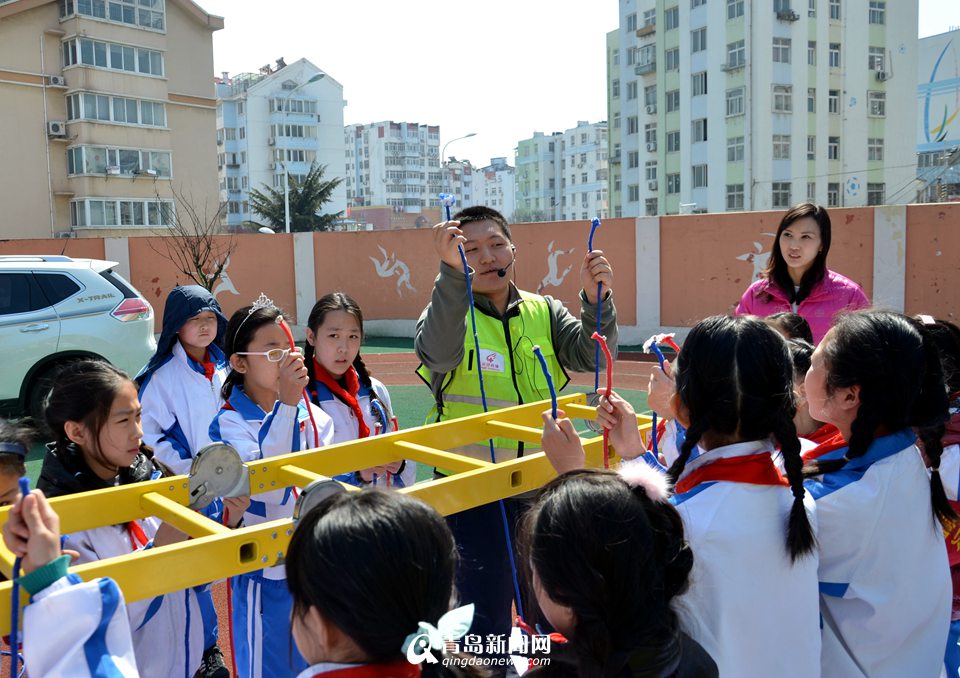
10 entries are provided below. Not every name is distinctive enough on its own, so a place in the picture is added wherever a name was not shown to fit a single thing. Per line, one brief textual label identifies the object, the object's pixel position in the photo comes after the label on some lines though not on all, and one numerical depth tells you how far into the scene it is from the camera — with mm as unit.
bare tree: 14312
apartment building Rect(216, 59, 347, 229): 66938
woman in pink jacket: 3967
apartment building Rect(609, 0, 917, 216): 43062
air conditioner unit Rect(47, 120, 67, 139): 31031
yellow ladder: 1471
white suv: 7625
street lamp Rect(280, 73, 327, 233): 66625
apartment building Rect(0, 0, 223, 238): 30219
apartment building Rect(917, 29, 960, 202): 49000
